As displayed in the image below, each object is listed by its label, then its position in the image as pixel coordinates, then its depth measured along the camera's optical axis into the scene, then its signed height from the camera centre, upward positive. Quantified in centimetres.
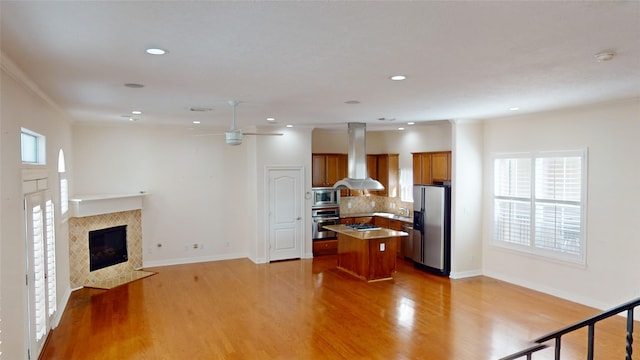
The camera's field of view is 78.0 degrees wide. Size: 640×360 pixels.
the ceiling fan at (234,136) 511 +45
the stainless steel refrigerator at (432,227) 738 -112
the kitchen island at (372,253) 700 -150
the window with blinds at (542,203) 583 -55
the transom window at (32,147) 381 +25
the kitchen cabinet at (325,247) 899 -177
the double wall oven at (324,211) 898 -94
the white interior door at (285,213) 842 -93
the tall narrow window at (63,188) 566 -25
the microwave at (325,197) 900 -62
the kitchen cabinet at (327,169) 919 +3
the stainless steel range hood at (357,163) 777 +14
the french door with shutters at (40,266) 374 -100
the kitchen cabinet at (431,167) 782 +5
